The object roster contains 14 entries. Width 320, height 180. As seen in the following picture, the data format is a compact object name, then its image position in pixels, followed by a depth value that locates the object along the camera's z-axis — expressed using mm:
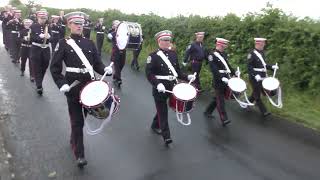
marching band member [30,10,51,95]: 6986
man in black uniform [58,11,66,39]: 11116
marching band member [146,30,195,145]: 4816
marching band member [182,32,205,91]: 7649
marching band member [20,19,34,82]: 7883
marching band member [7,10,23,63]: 9918
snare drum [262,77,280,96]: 5999
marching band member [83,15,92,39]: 12457
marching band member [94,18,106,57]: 12775
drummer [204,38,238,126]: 5736
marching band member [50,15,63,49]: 9499
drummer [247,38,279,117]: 6106
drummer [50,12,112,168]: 4173
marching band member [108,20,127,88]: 8079
